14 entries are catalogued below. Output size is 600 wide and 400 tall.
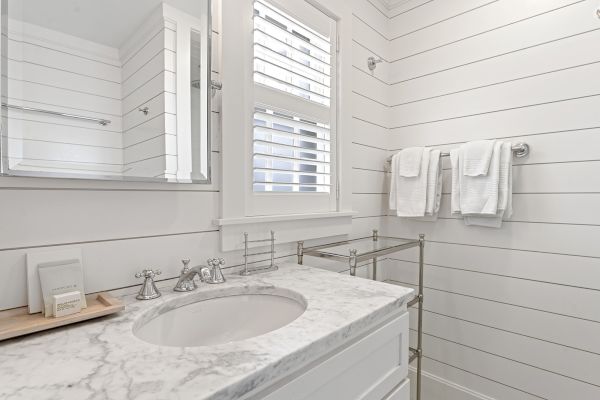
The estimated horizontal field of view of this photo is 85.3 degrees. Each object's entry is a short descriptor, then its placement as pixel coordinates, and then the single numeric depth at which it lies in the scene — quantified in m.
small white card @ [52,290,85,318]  0.68
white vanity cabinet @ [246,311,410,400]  0.61
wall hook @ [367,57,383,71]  1.72
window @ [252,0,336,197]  1.20
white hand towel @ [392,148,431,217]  1.61
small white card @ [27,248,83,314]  0.72
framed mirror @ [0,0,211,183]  0.72
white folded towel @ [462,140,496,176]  1.41
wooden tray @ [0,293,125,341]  0.62
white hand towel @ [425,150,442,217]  1.59
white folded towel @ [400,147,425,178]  1.63
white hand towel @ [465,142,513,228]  1.37
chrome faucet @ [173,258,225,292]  0.92
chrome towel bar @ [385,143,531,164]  1.37
